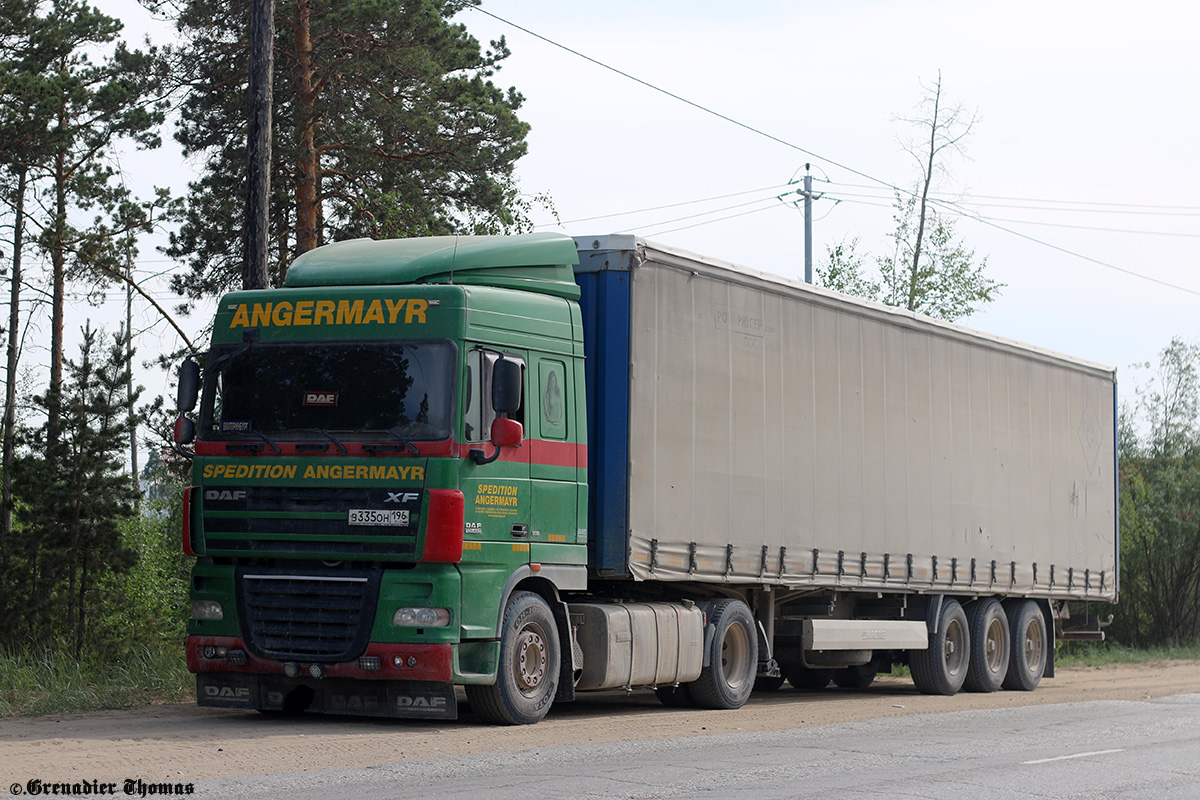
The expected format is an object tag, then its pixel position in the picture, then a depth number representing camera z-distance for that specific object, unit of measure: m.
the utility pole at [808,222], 40.59
